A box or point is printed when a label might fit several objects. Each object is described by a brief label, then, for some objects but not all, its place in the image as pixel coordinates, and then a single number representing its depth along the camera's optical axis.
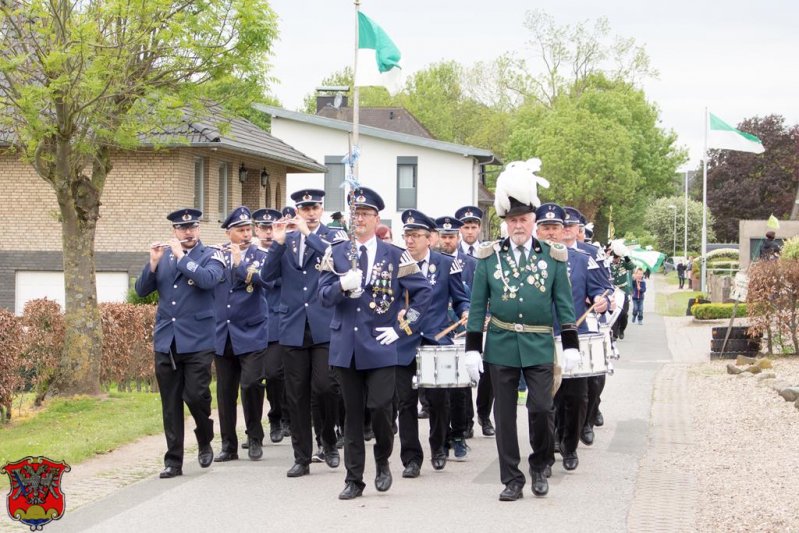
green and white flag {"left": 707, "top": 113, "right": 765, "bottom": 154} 41.08
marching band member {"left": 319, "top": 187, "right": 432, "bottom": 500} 9.54
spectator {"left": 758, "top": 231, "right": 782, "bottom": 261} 30.67
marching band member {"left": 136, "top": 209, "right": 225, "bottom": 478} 10.55
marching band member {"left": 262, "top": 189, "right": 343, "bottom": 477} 10.59
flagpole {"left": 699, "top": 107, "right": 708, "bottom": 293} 50.52
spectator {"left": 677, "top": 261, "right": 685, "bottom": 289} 68.38
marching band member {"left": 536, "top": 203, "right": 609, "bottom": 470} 10.78
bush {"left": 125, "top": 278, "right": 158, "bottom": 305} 22.05
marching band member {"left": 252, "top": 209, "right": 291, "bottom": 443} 11.71
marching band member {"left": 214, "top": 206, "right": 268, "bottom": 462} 11.57
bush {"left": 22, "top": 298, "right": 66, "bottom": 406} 16.39
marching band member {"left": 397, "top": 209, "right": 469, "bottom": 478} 10.32
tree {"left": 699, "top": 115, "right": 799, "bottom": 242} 85.12
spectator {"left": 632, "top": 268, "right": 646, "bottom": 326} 34.75
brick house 30.25
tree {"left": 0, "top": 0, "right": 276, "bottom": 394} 15.01
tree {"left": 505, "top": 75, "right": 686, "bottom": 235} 73.88
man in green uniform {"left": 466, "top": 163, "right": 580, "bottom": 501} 9.35
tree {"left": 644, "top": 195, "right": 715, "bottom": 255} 98.31
